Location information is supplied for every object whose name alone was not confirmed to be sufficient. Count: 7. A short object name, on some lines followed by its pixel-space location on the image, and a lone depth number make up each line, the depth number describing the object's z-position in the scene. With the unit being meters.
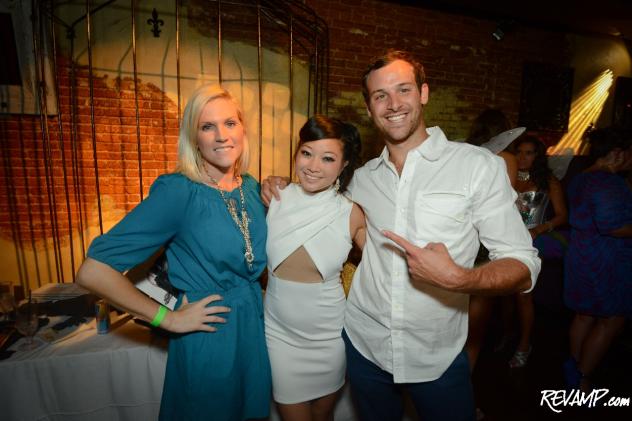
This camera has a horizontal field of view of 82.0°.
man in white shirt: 1.25
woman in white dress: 1.54
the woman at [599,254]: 2.43
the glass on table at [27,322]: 1.67
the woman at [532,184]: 3.13
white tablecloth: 1.57
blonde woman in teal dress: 1.24
